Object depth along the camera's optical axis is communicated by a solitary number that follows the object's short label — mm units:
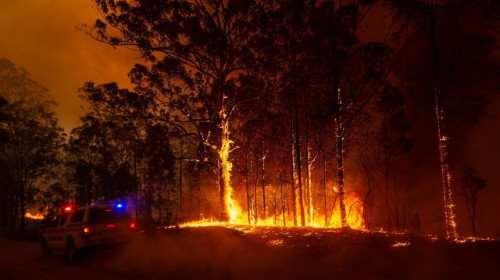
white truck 12648
